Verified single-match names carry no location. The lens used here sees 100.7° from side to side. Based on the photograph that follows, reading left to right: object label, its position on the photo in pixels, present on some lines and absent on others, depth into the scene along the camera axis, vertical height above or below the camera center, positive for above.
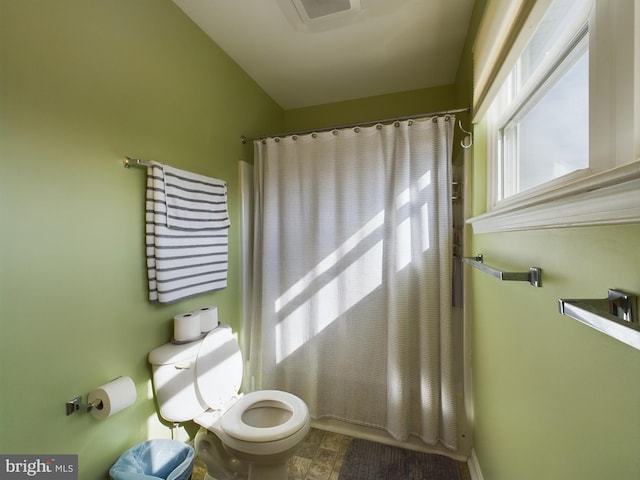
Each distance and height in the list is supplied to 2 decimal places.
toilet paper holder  0.96 -0.61
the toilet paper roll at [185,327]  1.33 -0.44
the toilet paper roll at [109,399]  1.00 -0.60
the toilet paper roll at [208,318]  1.43 -0.43
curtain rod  1.51 +0.72
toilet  1.16 -0.85
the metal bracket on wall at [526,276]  0.72 -0.11
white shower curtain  1.54 -0.24
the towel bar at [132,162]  1.16 +0.35
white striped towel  1.23 +0.04
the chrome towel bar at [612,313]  0.31 -0.11
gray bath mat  1.42 -1.27
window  0.46 +0.30
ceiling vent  1.32 +1.18
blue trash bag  1.06 -0.95
